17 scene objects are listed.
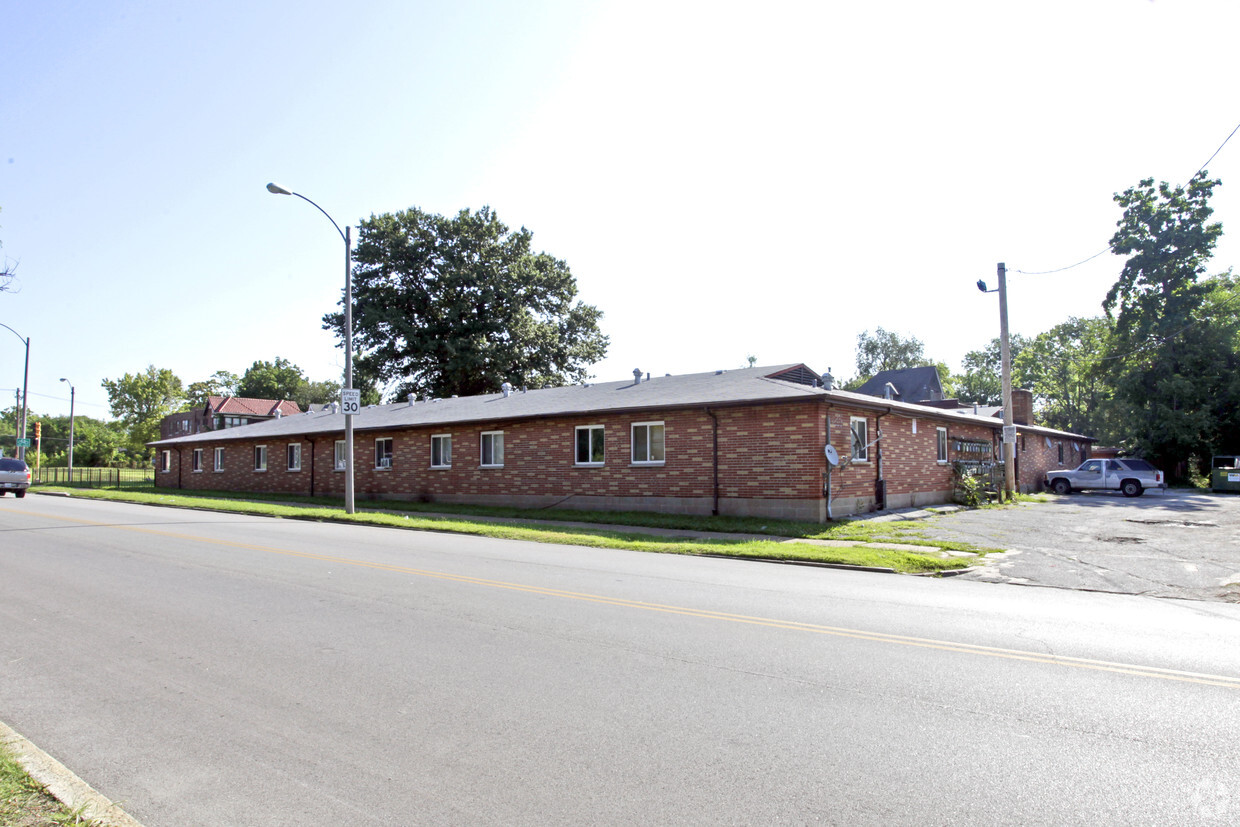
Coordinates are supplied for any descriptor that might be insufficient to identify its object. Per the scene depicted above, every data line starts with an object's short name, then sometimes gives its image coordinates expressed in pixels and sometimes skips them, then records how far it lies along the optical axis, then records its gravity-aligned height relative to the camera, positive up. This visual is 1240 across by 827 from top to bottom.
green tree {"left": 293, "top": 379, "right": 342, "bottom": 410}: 103.69 +9.43
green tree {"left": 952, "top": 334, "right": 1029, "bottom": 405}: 78.94 +7.56
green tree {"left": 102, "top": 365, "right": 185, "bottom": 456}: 88.25 +8.02
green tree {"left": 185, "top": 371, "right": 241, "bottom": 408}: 101.81 +10.37
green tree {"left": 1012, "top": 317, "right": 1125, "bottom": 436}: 73.50 +6.98
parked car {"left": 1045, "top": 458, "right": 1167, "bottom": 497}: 32.38 -1.49
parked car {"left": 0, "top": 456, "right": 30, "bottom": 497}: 32.38 -0.46
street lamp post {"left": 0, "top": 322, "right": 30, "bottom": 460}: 40.44 +3.22
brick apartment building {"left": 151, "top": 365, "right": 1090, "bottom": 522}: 18.50 +0.15
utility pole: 25.56 +1.32
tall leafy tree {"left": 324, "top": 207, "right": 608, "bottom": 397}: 45.97 +9.58
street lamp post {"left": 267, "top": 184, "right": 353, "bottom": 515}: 21.39 +2.07
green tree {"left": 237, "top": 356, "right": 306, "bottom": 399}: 102.12 +10.76
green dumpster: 33.19 -1.63
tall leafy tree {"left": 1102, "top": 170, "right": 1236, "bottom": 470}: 38.59 +6.09
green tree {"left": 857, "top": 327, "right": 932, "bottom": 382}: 79.75 +10.28
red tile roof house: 82.38 +5.16
